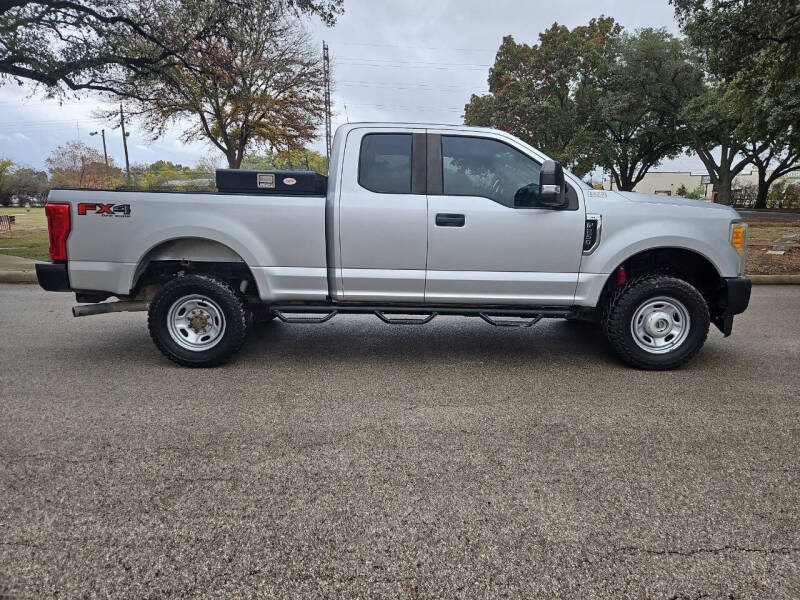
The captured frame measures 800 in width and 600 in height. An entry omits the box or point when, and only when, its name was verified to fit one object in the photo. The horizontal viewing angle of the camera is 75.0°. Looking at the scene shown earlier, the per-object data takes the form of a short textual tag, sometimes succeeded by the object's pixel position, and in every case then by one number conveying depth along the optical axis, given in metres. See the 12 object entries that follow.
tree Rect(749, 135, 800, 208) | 35.03
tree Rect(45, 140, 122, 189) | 55.78
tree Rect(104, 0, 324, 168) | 14.21
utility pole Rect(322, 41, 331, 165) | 23.83
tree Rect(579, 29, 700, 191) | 28.67
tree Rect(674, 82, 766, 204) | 26.80
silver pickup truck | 4.35
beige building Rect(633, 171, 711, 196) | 78.44
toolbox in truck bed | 4.44
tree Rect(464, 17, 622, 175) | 29.48
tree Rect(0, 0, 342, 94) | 11.90
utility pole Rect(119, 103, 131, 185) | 42.68
